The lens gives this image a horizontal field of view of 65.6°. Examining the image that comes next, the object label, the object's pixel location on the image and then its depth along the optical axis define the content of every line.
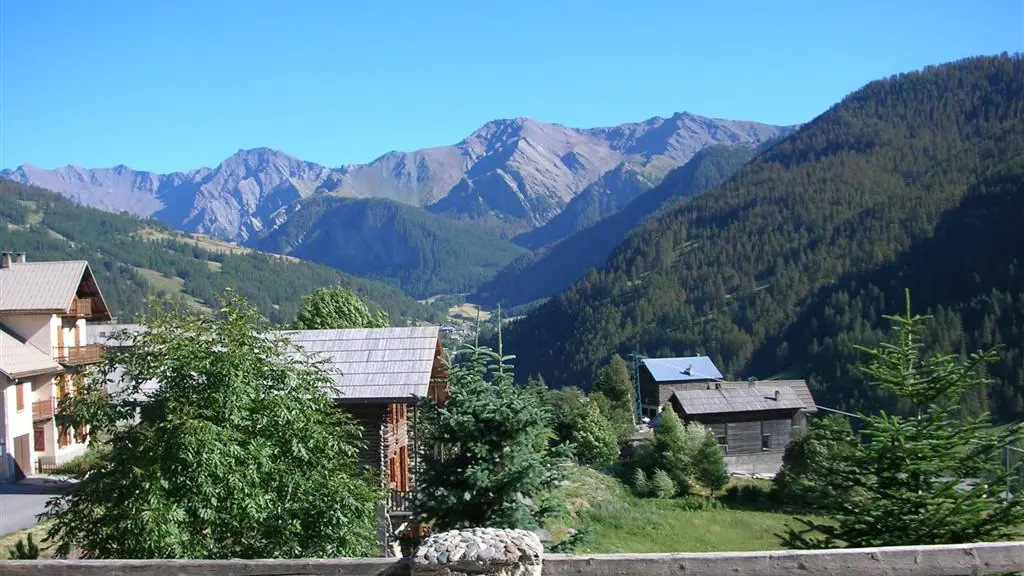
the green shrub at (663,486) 42.72
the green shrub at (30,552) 14.26
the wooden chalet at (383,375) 20.16
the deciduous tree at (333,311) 39.16
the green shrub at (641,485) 43.16
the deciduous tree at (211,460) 11.01
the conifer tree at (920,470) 11.41
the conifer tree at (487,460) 13.28
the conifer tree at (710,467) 44.38
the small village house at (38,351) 36.62
